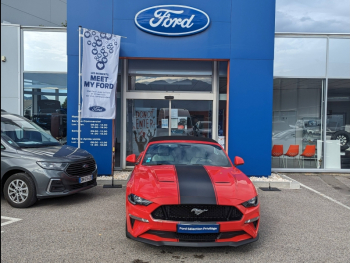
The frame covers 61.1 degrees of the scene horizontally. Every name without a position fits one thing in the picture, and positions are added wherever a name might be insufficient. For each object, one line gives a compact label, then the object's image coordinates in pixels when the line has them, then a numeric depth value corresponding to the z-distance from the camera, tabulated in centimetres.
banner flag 813
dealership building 902
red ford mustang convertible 359
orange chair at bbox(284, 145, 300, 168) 1080
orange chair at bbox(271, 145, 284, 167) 1063
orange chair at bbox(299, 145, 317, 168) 1077
